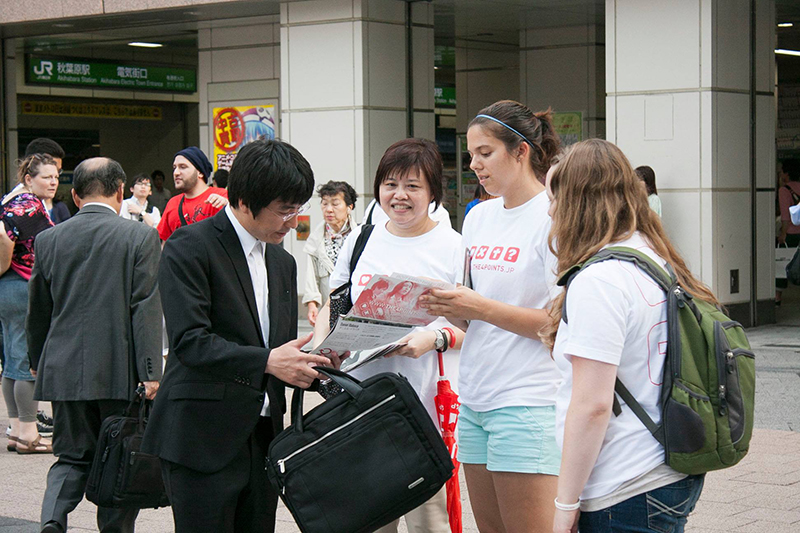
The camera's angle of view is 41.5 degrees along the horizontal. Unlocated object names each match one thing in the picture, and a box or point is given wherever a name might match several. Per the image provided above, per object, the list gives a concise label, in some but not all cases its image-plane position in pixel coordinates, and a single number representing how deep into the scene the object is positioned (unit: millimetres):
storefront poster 15734
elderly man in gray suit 5254
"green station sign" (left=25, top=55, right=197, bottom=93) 20297
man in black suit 3182
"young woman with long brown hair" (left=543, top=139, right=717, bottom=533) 2670
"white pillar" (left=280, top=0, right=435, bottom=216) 13680
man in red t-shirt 7898
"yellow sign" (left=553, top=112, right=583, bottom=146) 16719
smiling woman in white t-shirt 3996
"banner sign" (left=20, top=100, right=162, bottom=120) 23828
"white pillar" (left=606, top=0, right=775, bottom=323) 11570
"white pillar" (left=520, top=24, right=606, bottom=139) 17125
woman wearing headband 3531
